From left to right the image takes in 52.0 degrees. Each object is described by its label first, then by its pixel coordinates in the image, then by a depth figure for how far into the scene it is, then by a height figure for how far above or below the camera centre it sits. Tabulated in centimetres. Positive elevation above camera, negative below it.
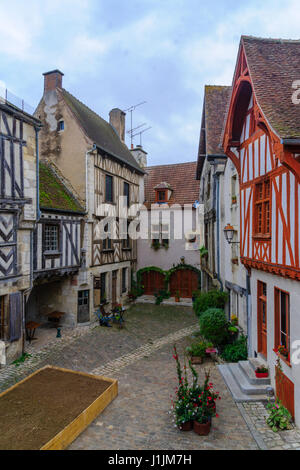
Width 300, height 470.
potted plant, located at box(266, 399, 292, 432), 548 -332
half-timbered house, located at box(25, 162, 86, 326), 1140 -79
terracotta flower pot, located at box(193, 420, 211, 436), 551 -346
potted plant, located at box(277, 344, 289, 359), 588 -222
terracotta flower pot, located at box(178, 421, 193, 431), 564 -349
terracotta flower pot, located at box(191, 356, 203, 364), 925 -374
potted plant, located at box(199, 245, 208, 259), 1559 -84
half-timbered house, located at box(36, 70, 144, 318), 1370 +300
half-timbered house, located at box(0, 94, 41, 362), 897 +64
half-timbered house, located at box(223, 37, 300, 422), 538 +104
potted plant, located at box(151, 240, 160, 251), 1900 -55
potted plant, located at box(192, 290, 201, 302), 1692 -315
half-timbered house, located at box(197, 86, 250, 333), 978 +100
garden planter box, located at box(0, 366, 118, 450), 513 -342
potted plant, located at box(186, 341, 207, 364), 929 -361
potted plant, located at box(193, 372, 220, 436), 552 -323
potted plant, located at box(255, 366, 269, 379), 695 -310
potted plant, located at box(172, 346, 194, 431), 559 -323
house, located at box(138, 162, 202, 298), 1855 -25
